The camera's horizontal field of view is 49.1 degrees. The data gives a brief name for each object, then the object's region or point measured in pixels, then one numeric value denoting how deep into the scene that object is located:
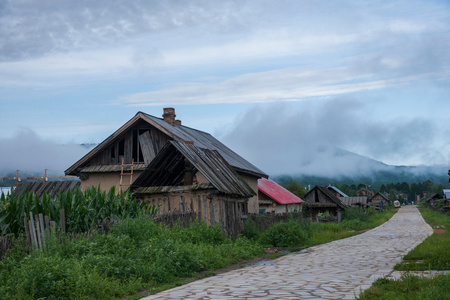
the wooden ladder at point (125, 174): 24.47
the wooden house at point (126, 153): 24.81
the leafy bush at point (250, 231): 18.86
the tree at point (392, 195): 180.55
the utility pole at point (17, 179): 30.91
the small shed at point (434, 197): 133.90
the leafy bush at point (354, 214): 47.94
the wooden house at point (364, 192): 144.11
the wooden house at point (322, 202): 52.56
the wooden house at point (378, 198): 151.14
